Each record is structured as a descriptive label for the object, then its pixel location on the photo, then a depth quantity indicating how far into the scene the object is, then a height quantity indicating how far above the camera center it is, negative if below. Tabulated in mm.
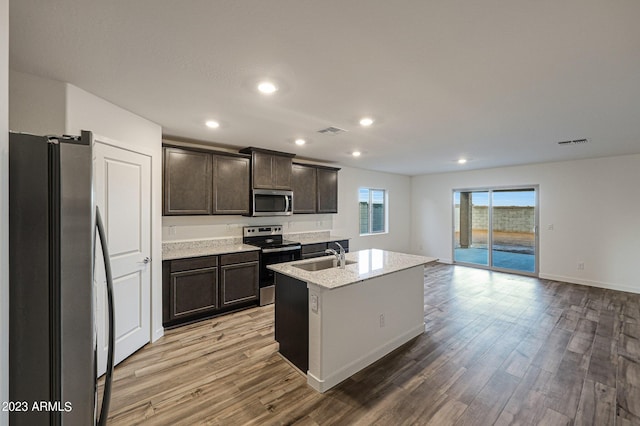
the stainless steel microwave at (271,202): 4297 +167
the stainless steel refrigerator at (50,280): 772 -201
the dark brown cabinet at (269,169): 4266 +717
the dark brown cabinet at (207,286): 3314 -961
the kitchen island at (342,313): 2295 -961
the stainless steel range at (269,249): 4121 -572
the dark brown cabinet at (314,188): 4980 +464
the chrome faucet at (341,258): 2818 -481
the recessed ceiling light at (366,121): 2932 +1005
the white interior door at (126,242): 2424 -295
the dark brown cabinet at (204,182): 3541 +427
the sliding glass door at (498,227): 6113 -344
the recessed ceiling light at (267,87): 2113 +1001
